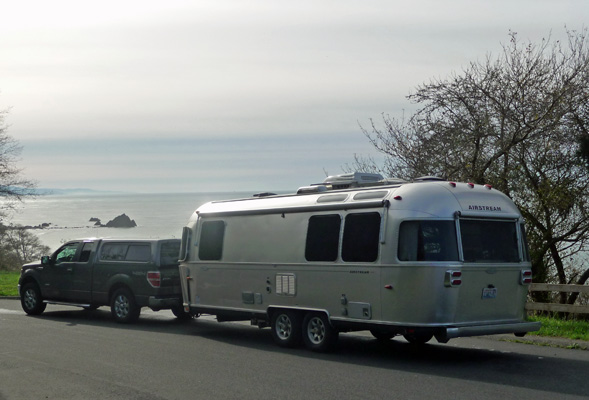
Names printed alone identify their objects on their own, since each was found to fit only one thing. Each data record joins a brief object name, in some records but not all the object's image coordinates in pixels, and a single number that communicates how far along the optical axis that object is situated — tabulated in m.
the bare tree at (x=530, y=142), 19.27
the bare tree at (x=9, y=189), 41.47
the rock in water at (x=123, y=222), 106.88
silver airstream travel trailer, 11.37
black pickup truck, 16.75
